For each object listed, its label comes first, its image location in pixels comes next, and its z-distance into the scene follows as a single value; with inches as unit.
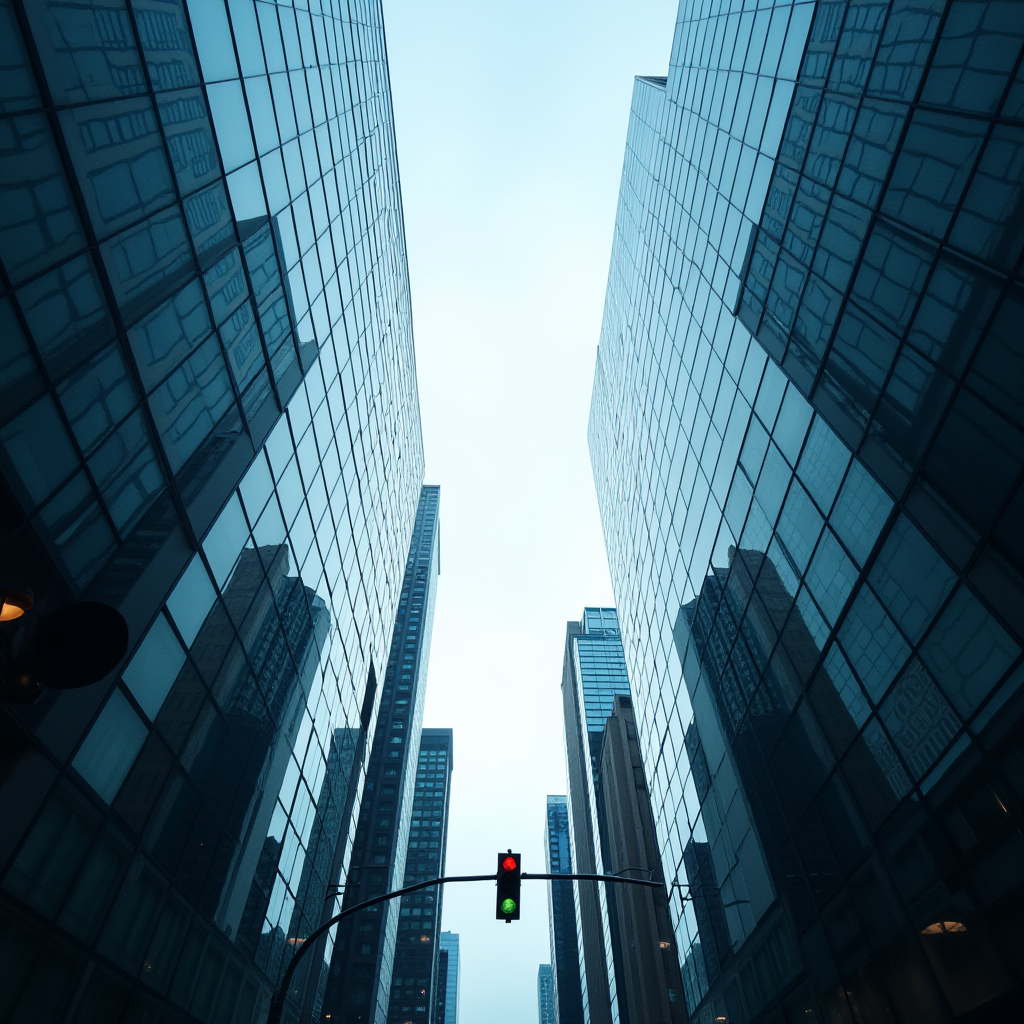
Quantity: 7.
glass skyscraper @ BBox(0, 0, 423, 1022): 448.5
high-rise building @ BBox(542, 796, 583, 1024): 6181.1
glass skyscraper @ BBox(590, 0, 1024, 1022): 473.1
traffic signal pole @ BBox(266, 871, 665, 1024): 522.9
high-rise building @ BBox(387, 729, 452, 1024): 5378.9
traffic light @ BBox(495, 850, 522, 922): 526.0
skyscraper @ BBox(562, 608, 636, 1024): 3774.6
